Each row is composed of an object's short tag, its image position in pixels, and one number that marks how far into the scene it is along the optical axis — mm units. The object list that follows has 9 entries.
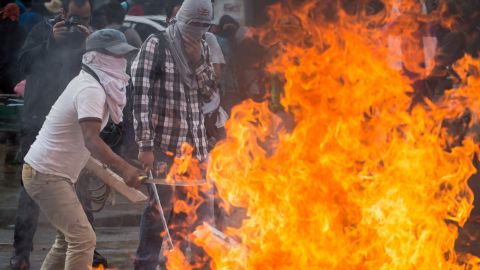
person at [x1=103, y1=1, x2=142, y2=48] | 10102
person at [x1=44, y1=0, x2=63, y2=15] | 11955
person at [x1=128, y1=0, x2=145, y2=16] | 16859
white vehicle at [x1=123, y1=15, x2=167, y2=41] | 14945
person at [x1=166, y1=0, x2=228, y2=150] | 7796
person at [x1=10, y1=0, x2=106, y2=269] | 7707
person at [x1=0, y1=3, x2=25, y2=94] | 17297
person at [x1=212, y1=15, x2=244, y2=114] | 11455
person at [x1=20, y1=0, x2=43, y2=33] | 15977
